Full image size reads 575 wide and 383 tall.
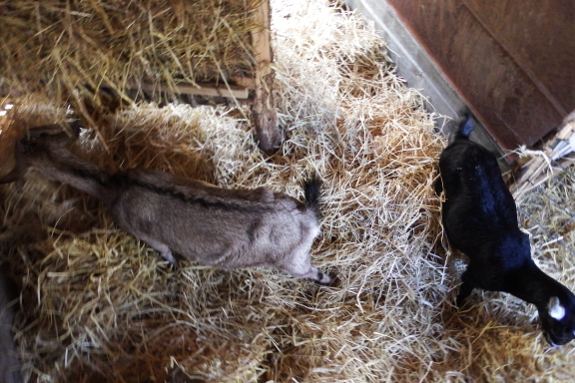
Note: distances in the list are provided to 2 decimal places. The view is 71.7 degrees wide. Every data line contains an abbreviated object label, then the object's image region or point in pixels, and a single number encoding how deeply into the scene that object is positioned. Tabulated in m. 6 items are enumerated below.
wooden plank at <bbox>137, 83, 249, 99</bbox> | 2.54
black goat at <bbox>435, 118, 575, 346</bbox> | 2.77
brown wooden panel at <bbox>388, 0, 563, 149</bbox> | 2.89
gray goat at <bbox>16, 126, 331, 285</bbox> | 2.42
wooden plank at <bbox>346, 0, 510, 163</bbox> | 3.48
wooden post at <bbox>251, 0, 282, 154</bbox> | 2.29
